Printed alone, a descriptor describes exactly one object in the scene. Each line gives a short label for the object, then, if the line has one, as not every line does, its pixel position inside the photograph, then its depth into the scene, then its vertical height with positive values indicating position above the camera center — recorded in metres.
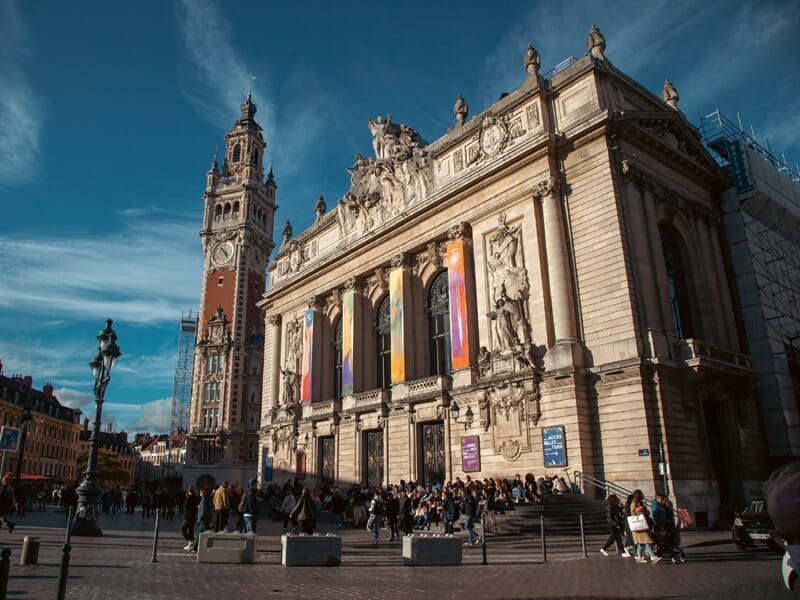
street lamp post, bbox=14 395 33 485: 29.72 +3.51
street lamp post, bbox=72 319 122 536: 19.06 +1.44
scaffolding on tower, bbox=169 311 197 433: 79.19 +10.92
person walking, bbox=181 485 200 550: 17.03 -0.57
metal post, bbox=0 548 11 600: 5.32 -0.57
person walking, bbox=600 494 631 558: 15.50 -0.97
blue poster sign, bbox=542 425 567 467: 23.97 +1.41
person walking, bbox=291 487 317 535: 15.95 -0.56
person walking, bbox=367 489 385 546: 19.34 -0.74
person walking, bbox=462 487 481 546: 18.62 -0.90
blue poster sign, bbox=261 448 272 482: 42.38 +1.51
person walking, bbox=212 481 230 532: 17.55 -0.30
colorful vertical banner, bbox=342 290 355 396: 37.06 +8.71
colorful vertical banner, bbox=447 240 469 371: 29.59 +8.57
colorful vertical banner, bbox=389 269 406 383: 33.25 +8.75
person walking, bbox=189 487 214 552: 16.86 -0.51
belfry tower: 64.44 +17.80
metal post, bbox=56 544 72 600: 7.34 -0.89
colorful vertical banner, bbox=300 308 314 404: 40.56 +8.63
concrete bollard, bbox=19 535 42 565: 12.27 -1.01
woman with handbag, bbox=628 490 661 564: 14.08 -1.04
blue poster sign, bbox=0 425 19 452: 22.77 +2.18
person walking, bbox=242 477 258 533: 17.87 -0.45
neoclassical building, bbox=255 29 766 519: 23.75 +7.97
